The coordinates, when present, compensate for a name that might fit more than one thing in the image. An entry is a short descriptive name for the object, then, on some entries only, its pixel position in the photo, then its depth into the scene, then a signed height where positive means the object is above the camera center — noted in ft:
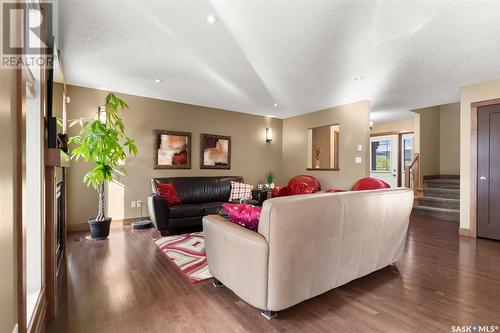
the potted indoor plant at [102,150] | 11.11 +0.76
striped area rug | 8.13 -3.57
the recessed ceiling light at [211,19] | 7.28 +4.48
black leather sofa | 12.53 -2.14
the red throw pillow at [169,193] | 13.61 -1.51
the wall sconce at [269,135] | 20.98 +2.68
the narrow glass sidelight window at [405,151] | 23.17 +1.38
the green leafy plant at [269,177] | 21.01 -1.01
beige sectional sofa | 5.38 -2.01
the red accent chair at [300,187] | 17.81 -1.57
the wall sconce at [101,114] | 13.03 +2.86
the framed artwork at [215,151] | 17.69 +1.10
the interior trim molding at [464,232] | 13.07 -3.63
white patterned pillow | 16.47 -1.74
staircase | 17.24 -2.60
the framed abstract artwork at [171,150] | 15.80 +1.12
